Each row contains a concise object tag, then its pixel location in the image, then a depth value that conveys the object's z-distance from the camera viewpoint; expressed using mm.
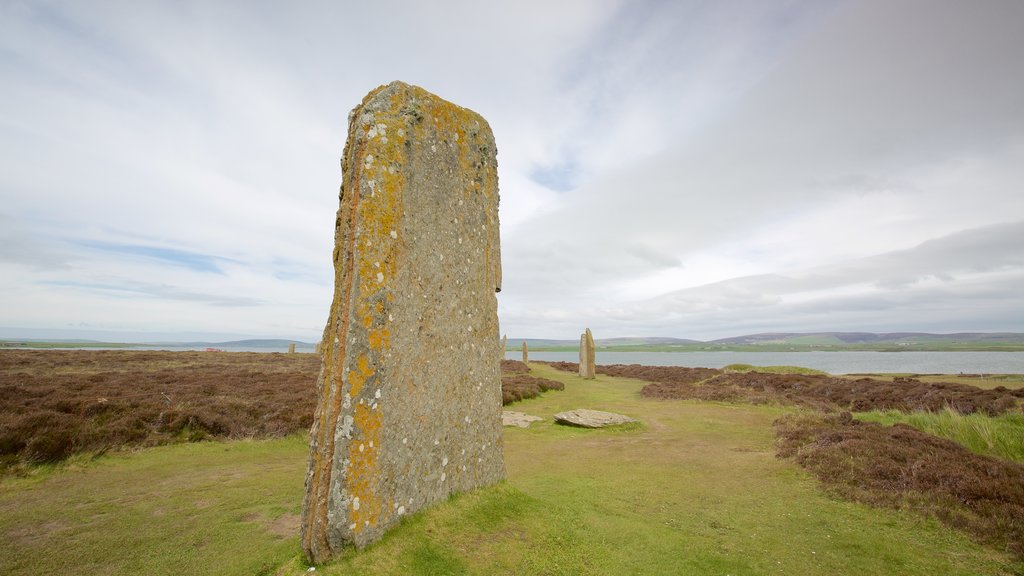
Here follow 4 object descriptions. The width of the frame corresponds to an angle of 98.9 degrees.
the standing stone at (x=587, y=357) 25238
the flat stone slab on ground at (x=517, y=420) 11354
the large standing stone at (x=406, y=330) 3607
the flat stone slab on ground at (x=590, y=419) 11098
